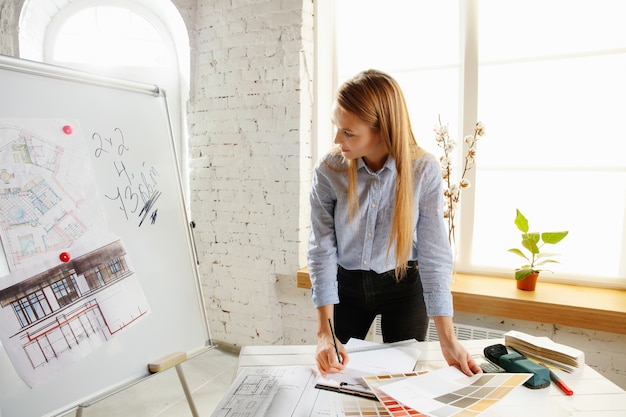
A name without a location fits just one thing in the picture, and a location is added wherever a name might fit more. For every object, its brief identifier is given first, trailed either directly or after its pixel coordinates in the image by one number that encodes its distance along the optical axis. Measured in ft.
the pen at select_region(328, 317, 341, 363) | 3.51
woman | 3.87
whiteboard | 3.64
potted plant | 6.44
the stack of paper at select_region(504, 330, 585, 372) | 3.61
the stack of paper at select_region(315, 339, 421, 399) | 3.28
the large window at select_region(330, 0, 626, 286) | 6.65
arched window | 8.49
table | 3.00
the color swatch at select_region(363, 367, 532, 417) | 2.78
